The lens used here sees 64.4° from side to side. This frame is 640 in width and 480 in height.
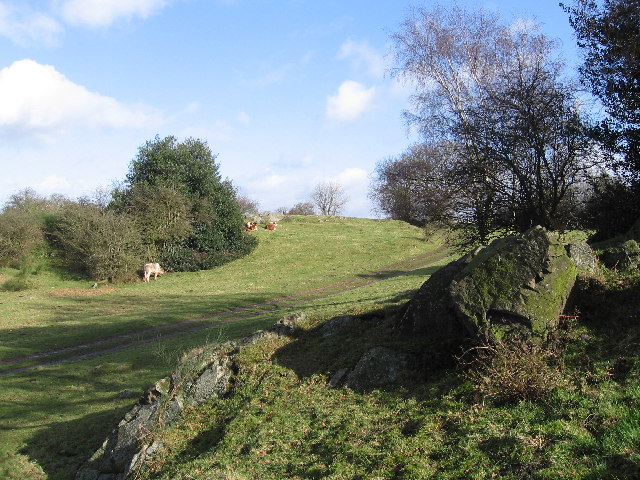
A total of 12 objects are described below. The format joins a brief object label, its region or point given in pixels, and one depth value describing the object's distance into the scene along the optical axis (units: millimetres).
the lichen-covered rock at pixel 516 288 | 8945
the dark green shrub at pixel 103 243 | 41438
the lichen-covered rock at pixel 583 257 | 10531
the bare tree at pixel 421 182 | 18094
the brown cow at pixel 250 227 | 57875
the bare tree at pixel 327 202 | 116562
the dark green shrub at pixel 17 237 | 43491
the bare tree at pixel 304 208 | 111556
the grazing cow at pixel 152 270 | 42250
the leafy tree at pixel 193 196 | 45906
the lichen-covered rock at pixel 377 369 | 10203
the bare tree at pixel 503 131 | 15031
